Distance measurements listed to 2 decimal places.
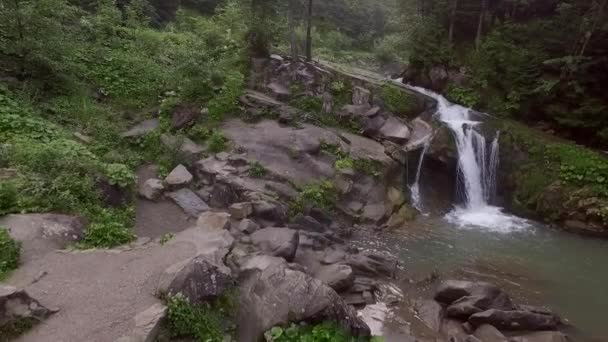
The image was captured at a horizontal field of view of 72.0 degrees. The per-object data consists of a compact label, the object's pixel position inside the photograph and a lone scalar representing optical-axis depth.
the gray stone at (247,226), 10.34
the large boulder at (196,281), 6.74
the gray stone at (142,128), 14.22
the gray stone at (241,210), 11.10
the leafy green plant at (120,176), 10.80
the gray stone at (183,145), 13.52
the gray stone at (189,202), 11.35
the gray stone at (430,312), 8.64
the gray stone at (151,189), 11.54
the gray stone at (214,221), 9.87
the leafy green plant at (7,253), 7.26
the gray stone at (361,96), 17.44
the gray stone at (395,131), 16.27
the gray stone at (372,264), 10.25
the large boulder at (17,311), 5.86
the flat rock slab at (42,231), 7.98
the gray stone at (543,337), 8.02
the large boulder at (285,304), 6.95
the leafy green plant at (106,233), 8.73
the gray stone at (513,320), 8.35
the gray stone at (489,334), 7.99
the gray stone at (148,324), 5.83
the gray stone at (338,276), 9.17
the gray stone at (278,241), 9.48
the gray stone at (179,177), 12.11
